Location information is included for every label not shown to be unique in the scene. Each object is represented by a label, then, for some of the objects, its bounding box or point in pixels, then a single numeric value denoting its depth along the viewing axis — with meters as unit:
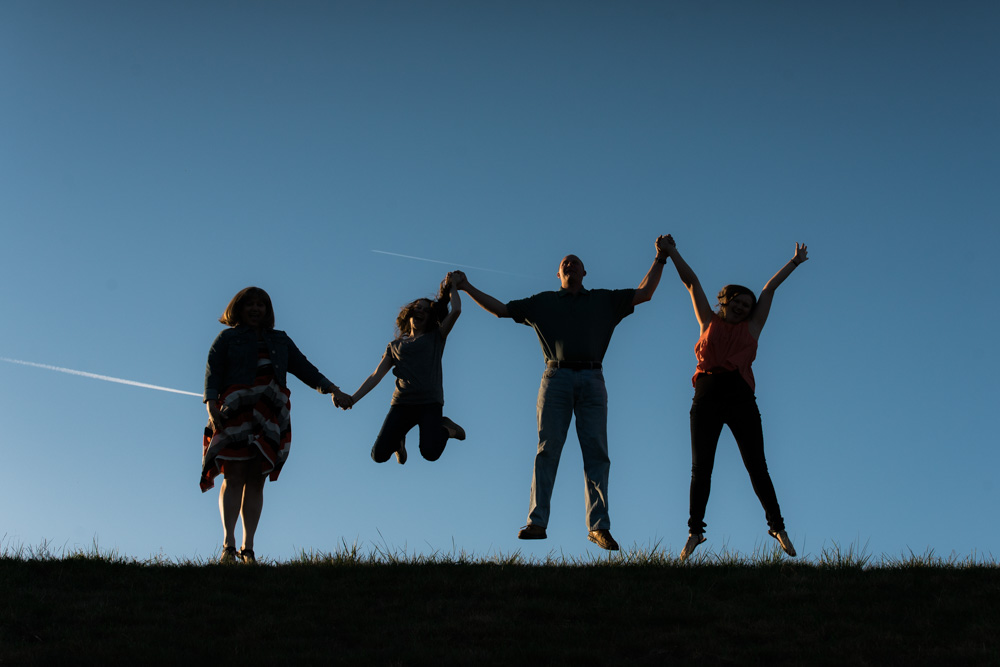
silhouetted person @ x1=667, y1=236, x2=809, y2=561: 8.75
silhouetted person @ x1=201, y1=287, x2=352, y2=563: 8.91
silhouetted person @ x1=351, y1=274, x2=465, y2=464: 9.90
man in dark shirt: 8.86
